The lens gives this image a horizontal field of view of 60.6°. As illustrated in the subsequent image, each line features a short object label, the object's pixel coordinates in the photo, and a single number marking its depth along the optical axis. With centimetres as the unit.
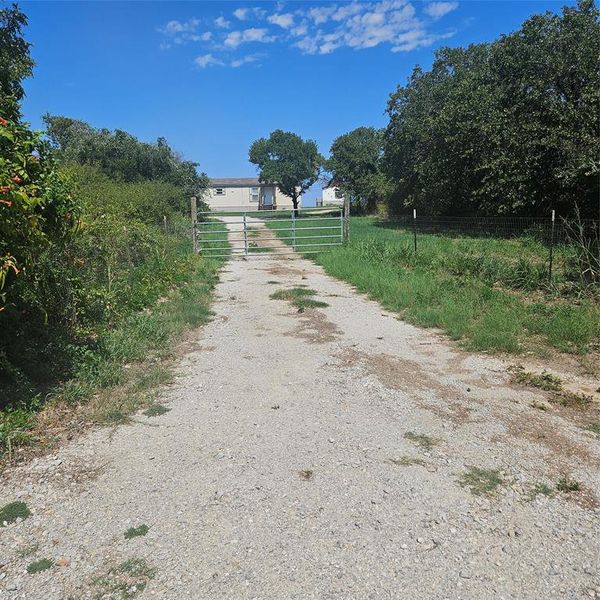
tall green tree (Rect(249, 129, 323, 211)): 5875
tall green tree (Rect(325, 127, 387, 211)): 5050
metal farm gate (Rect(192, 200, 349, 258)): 1726
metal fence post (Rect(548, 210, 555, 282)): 948
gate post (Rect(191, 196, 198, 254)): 1644
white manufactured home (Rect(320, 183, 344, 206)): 7798
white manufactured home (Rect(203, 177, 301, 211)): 7275
